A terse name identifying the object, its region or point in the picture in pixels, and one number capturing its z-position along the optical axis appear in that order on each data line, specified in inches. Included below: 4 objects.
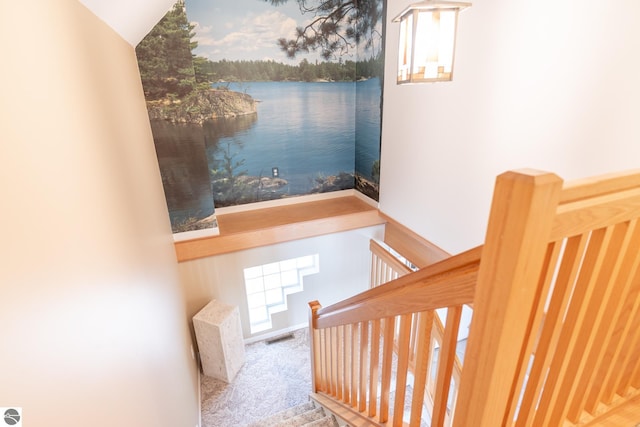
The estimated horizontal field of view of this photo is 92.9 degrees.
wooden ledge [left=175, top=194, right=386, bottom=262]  127.1
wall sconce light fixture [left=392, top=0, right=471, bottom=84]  54.7
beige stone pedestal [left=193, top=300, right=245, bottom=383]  121.9
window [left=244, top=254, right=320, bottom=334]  149.7
